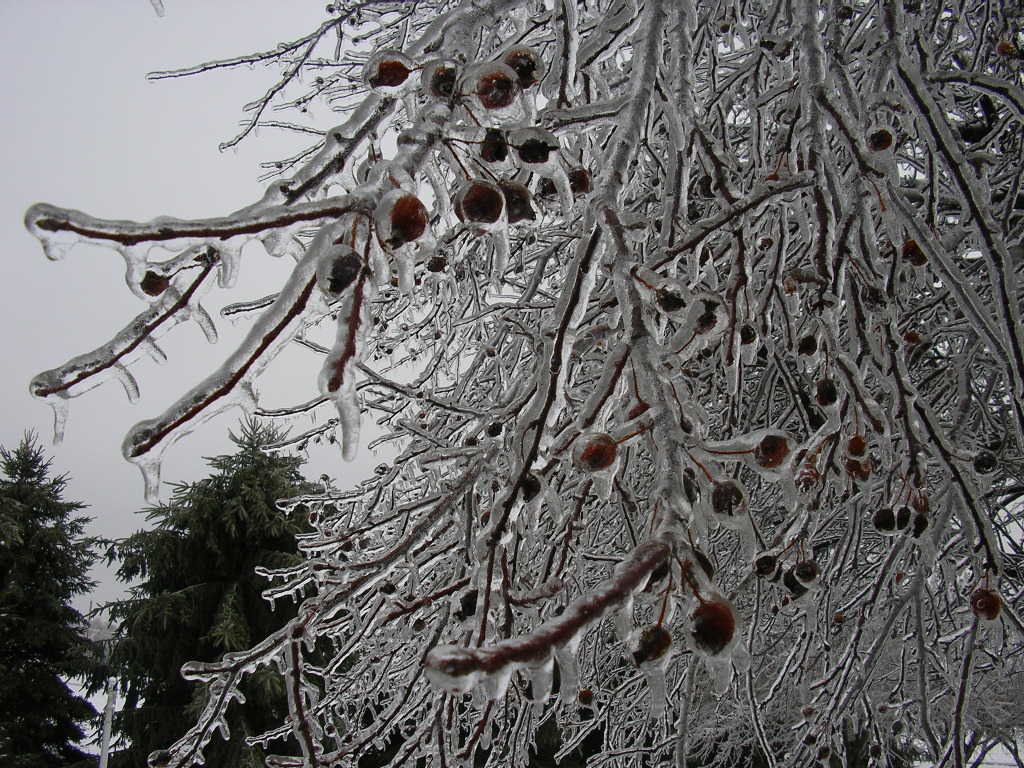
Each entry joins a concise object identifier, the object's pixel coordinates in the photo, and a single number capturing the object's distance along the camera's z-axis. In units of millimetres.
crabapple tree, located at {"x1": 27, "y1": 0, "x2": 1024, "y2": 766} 612
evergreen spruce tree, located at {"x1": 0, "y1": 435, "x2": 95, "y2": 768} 10273
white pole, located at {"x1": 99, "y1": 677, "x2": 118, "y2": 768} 7180
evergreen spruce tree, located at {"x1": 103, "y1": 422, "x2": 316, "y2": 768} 7539
